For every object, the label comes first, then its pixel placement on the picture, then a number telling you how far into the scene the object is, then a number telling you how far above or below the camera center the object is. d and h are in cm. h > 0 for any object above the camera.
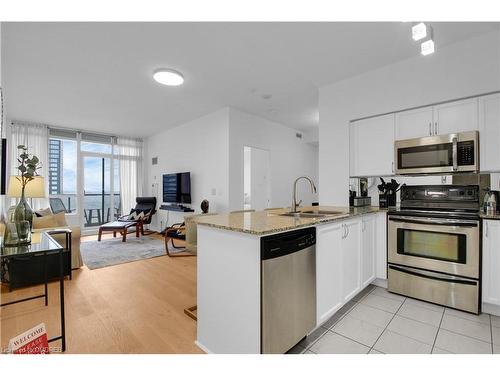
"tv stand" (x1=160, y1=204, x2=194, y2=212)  554 -49
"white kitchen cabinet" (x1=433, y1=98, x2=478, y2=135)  247 +75
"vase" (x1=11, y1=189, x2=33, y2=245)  192 -27
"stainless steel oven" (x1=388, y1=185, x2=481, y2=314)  217 -61
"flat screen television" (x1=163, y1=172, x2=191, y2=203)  554 +1
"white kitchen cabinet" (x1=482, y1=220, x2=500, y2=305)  209 -67
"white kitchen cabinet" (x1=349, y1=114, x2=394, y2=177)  298 +53
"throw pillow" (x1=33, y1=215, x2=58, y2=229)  346 -50
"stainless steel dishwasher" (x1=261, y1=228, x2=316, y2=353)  138 -64
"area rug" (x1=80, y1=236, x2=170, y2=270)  386 -119
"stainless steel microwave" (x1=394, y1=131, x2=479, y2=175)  241 +35
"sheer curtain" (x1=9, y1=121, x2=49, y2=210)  522 +104
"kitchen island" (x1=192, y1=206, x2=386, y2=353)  141 -59
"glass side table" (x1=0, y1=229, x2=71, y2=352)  161 -44
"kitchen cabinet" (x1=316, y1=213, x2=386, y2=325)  182 -65
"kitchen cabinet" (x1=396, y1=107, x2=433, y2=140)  273 +75
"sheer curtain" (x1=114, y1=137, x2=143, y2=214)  685 +56
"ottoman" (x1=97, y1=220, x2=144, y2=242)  519 -86
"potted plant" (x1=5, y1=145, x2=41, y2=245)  192 -25
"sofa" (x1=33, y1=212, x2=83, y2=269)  344 -61
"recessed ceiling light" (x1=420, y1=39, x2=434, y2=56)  203 +121
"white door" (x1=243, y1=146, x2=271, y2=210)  556 +17
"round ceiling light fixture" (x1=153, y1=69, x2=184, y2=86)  321 +154
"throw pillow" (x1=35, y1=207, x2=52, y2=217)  402 -43
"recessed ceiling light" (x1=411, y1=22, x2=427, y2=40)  189 +125
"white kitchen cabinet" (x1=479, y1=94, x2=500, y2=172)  234 +54
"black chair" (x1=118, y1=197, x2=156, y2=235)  590 -56
